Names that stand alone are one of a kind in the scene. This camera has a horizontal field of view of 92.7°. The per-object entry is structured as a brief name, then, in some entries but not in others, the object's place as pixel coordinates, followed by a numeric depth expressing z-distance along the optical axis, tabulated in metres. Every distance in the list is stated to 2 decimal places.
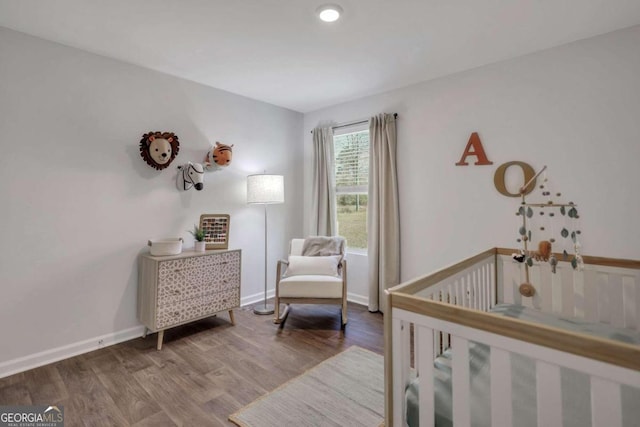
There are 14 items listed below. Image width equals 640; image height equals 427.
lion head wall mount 2.68
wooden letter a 2.75
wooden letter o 2.51
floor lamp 3.26
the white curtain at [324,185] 3.83
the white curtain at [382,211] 3.24
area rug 1.65
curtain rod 3.56
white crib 0.79
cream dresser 2.49
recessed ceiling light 1.89
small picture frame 3.02
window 3.66
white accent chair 2.85
